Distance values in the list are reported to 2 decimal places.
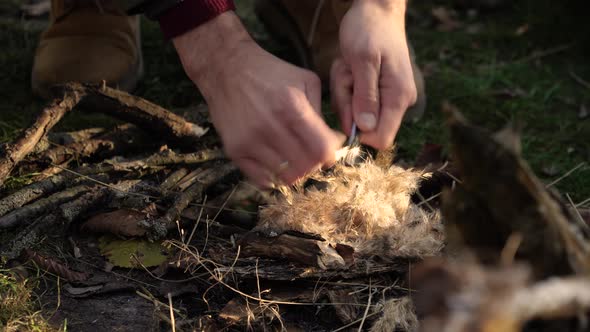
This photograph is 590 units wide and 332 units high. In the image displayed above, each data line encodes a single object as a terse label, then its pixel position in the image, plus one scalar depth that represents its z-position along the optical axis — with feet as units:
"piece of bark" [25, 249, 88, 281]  2.62
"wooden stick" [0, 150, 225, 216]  2.76
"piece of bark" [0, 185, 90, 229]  2.72
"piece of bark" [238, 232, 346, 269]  2.59
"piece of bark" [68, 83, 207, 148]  3.03
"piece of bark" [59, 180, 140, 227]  2.76
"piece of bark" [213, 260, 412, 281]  2.58
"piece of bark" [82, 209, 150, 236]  2.76
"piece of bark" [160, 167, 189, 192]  2.94
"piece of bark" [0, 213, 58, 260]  2.64
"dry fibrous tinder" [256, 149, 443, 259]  2.65
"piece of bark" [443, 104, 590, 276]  1.88
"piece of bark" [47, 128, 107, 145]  3.07
